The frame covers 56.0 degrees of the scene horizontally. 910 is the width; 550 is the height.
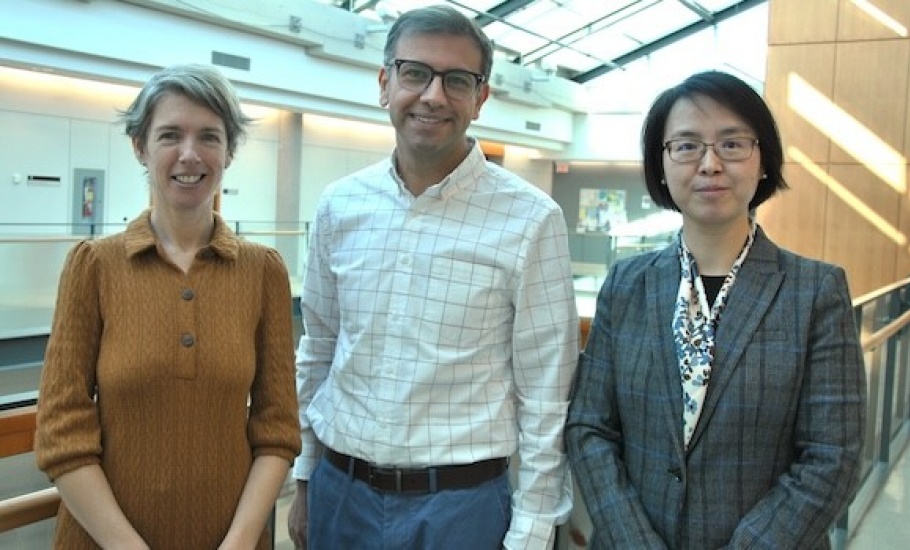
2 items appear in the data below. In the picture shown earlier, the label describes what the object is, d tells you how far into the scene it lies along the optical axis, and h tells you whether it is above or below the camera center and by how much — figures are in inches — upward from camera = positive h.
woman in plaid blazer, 63.1 -8.5
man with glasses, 72.9 -7.6
